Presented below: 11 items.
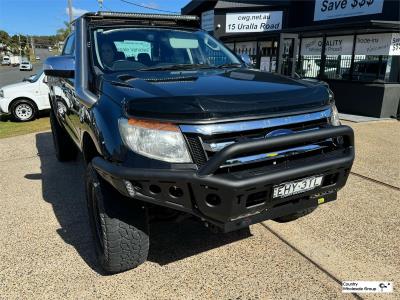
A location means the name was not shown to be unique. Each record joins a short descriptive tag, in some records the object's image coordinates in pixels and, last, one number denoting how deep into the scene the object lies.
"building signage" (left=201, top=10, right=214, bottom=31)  19.14
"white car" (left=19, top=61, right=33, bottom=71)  53.19
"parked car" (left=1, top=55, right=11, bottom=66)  75.81
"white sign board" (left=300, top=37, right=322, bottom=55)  12.08
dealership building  9.91
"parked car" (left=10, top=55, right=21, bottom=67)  75.54
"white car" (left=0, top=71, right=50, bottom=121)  11.29
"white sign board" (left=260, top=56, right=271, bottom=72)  14.65
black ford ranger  2.18
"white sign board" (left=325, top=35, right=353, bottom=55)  10.90
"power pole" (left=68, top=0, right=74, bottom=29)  26.42
